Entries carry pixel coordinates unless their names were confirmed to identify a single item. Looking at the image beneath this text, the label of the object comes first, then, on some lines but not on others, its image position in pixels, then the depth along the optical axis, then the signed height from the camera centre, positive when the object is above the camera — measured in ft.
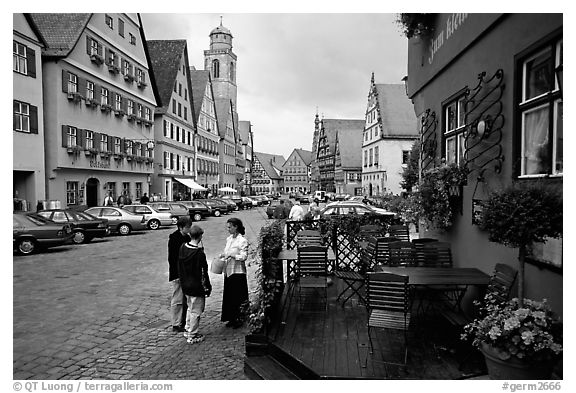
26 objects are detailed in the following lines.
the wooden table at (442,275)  16.89 -3.80
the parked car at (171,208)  83.62 -4.32
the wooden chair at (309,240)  30.83 -3.89
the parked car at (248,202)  156.74 -6.22
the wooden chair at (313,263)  23.94 -4.32
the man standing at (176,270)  20.61 -4.00
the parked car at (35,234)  43.96 -4.89
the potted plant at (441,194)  20.83 -0.45
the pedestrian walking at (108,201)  77.30 -2.59
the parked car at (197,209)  98.80 -5.42
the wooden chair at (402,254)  22.94 -3.67
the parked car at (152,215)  74.06 -5.09
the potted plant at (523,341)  11.54 -4.27
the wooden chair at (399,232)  30.53 -3.32
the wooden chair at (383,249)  25.18 -3.83
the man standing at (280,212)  57.77 -3.55
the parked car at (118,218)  68.03 -5.13
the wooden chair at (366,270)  22.09 -4.70
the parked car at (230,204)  124.77 -5.50
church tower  256.32 +71.16
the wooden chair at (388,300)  15.38 -4.20
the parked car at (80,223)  51.26 -4.58
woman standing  20.80 -4.33
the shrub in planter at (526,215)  11.89 -0.86
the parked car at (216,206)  113.70 -5.31
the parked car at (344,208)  76.36 -4.02
